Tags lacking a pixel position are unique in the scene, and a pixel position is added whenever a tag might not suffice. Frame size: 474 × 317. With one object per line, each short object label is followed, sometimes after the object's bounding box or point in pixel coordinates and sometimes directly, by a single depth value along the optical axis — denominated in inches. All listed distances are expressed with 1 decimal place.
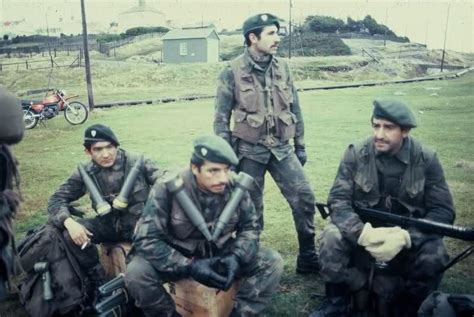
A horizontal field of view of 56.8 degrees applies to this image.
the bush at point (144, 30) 2679.6
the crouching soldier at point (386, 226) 147.8
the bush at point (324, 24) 2760.8
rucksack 158.6
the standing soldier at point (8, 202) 104.0
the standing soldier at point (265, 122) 188.5
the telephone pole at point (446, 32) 1938.1
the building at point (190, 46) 1914.4
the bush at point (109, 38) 2394.2
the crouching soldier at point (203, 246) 141.9
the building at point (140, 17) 4119.1
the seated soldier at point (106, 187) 179.2
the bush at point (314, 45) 2288.4
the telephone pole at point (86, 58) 786.8
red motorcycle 633.6
